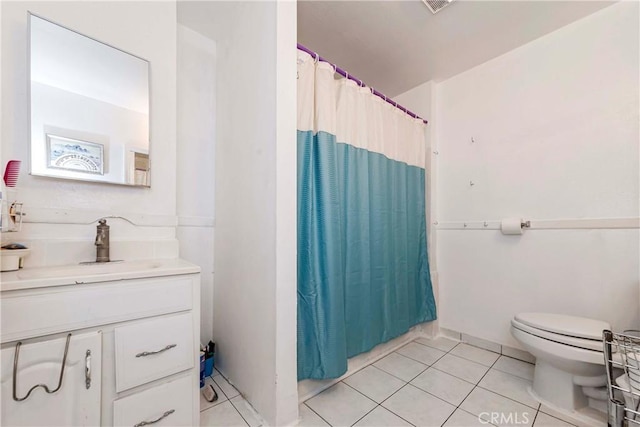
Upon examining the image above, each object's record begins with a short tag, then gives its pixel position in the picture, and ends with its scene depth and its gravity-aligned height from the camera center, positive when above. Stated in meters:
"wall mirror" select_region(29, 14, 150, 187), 1.02 +0.49
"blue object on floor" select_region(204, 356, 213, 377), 1.46 -0.89
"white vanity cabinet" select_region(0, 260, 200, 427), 0.67 -0.40
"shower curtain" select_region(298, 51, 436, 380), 1.33 -0.05
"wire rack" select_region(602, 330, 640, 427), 0.82 -0.60
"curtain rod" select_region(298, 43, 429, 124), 1.36 +0.89
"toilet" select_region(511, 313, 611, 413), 1.17 -0.71
